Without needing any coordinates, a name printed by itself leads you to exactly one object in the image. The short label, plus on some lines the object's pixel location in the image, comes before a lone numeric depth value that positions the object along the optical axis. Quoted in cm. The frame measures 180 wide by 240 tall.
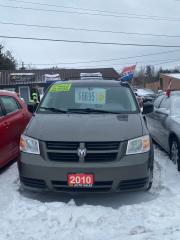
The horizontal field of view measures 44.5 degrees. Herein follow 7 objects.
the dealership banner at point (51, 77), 1811
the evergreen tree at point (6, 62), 3062
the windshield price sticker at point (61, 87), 379
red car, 381
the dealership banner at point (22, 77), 2355
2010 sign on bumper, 275
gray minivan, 277
